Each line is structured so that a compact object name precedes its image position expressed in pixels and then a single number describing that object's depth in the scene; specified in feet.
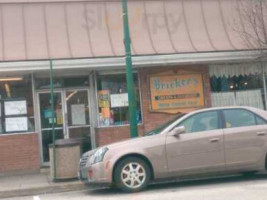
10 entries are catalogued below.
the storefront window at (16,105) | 48.52
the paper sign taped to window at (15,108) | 48.78
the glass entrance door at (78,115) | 50.78
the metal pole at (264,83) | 53.44
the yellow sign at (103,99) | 50.62
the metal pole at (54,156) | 40.12
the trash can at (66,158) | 40.09
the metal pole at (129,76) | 41.01
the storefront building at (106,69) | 47.98
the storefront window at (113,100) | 50.52
